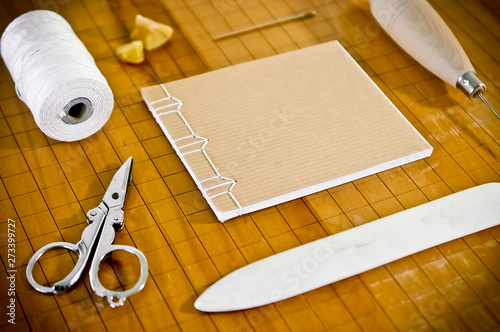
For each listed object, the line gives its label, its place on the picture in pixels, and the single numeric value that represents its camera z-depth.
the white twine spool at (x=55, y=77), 0.64
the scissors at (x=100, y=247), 0.58
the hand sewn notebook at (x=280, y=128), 0.64
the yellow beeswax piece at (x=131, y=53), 0.72
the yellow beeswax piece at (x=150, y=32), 0.73
